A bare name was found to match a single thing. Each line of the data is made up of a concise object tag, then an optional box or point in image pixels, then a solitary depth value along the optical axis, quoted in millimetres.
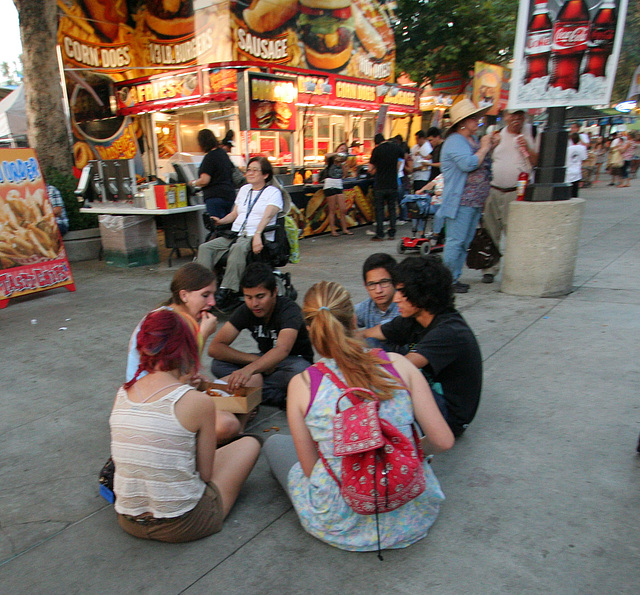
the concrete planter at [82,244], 8492
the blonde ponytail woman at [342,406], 2033
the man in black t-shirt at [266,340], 3377
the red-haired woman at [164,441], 2072
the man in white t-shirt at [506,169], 5996
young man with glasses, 3438
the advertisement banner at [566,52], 5234
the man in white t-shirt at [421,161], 10977
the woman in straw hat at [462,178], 5594
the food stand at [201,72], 12961
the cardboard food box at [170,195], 7465
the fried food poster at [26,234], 6098
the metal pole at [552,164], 5566
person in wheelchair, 5141
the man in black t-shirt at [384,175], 9250
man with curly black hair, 2682
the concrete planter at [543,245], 5504
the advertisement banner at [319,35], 13164
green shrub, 8617
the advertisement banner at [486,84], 17056
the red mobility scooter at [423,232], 8047
